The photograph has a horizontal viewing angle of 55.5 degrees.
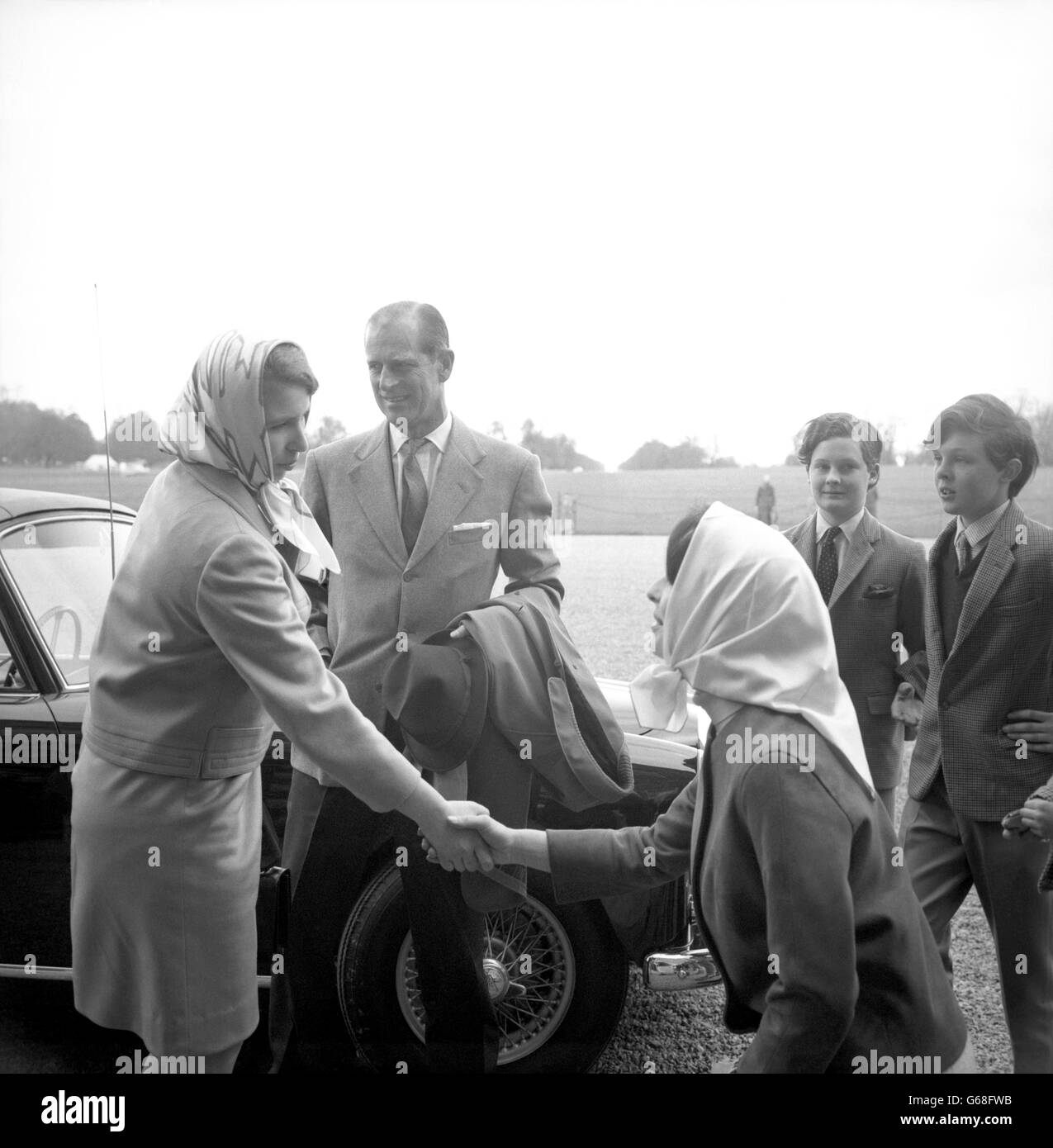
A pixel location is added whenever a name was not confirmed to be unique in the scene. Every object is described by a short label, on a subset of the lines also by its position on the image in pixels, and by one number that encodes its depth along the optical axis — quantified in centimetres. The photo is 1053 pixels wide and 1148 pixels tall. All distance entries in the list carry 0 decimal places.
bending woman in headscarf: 175
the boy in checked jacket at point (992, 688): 231
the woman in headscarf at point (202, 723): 190
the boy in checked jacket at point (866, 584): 243
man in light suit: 234
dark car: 243
